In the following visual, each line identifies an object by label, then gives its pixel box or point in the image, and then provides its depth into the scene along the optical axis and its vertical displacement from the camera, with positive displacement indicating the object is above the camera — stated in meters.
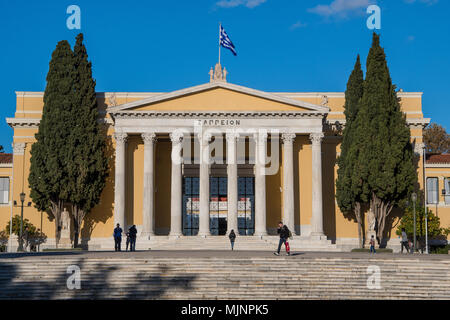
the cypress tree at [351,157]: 44.34 +3.67
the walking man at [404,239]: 41.31 -2.06
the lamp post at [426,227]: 42.83 -1.34
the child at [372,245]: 39.32 -2.38
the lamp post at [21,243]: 41.28 -2.29
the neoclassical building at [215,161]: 45.19 +3.69
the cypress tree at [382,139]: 43.19 +4.83
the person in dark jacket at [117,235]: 36.03 -1.49
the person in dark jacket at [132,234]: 36.11 -1.44
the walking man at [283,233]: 29.42 -1.16
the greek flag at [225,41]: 46.66 +12.61
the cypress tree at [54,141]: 43.88 +4.86
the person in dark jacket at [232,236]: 39.38 -1.72
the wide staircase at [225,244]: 42.53 -2.41
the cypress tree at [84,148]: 44.19 +4.46
